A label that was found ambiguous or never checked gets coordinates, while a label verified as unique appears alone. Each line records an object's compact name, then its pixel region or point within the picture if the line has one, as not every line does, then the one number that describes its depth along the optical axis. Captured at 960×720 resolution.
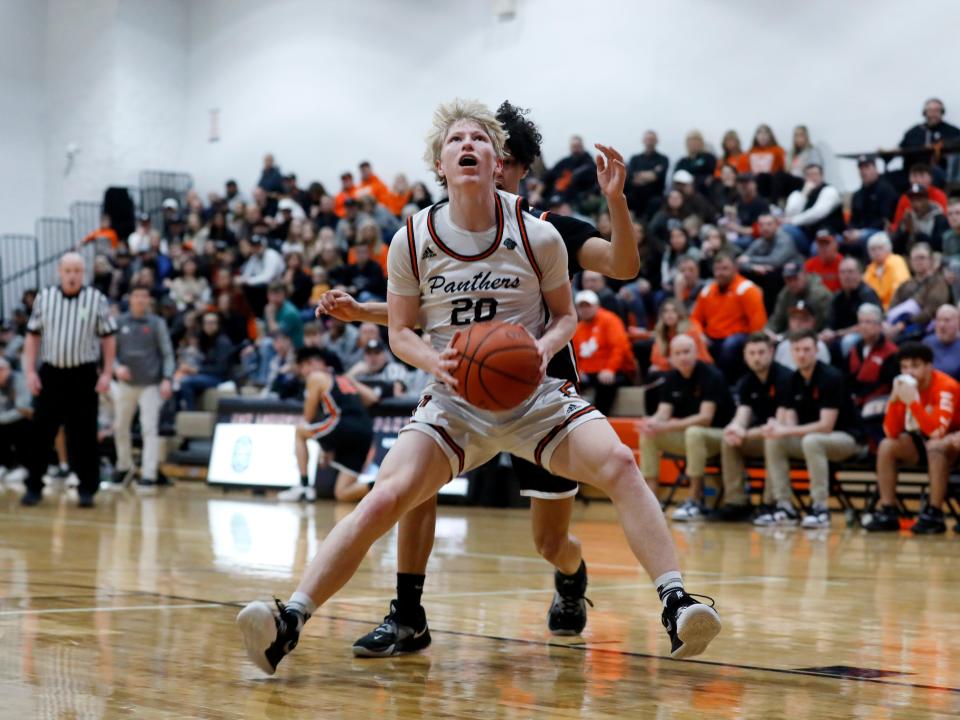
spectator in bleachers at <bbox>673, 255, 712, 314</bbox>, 13.79
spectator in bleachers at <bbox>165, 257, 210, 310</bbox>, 20.16
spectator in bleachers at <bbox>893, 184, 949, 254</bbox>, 13.19
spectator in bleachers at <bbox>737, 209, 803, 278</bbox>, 14.02
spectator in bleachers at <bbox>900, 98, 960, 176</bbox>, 14.82
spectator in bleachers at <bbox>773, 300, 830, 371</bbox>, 11.59
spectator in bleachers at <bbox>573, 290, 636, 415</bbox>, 12.88
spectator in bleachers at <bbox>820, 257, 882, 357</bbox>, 12.12
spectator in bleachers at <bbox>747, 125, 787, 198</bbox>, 16.42
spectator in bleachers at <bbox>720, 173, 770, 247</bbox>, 15.28
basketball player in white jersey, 3.59
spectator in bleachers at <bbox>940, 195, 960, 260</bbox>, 12.47
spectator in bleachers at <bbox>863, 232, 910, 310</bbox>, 12.70
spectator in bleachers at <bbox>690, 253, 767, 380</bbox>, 12.78
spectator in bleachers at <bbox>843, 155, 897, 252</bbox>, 14.36
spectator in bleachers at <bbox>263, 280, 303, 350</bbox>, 17.06
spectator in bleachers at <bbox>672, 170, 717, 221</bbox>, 15.81
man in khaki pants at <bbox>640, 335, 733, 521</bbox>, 11.09
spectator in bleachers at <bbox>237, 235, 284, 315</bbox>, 19.53
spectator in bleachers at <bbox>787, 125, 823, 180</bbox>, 16.45
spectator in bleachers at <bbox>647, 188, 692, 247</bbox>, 15.74
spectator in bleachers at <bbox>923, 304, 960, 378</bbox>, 10.46
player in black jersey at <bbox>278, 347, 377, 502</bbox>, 12.23
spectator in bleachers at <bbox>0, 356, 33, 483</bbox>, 15.34
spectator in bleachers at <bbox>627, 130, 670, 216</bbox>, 17.08
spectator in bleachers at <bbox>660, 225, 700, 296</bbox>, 14.64
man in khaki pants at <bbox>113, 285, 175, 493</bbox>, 13.85
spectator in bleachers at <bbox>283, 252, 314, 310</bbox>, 18.23
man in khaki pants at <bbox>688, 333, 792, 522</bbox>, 10.77
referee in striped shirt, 10.51
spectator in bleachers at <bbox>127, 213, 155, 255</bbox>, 22.56
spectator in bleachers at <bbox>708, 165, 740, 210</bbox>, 15.92
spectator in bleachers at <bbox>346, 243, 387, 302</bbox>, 16.84
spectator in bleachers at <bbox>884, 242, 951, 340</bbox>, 11.55
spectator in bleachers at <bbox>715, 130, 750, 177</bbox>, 16.75
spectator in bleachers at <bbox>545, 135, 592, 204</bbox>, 17.78
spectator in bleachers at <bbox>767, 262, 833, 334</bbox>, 12.77
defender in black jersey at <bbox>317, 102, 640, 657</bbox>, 3.84
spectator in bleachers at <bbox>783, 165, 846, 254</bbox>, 14.72
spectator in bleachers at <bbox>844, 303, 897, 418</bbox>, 10.97
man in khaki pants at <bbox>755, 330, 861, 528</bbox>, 10.28
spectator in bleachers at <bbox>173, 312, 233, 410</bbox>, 16.84
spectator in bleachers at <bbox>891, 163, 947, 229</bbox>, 13.62
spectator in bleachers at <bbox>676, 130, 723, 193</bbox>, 17.03
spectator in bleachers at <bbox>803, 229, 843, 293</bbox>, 13.41
